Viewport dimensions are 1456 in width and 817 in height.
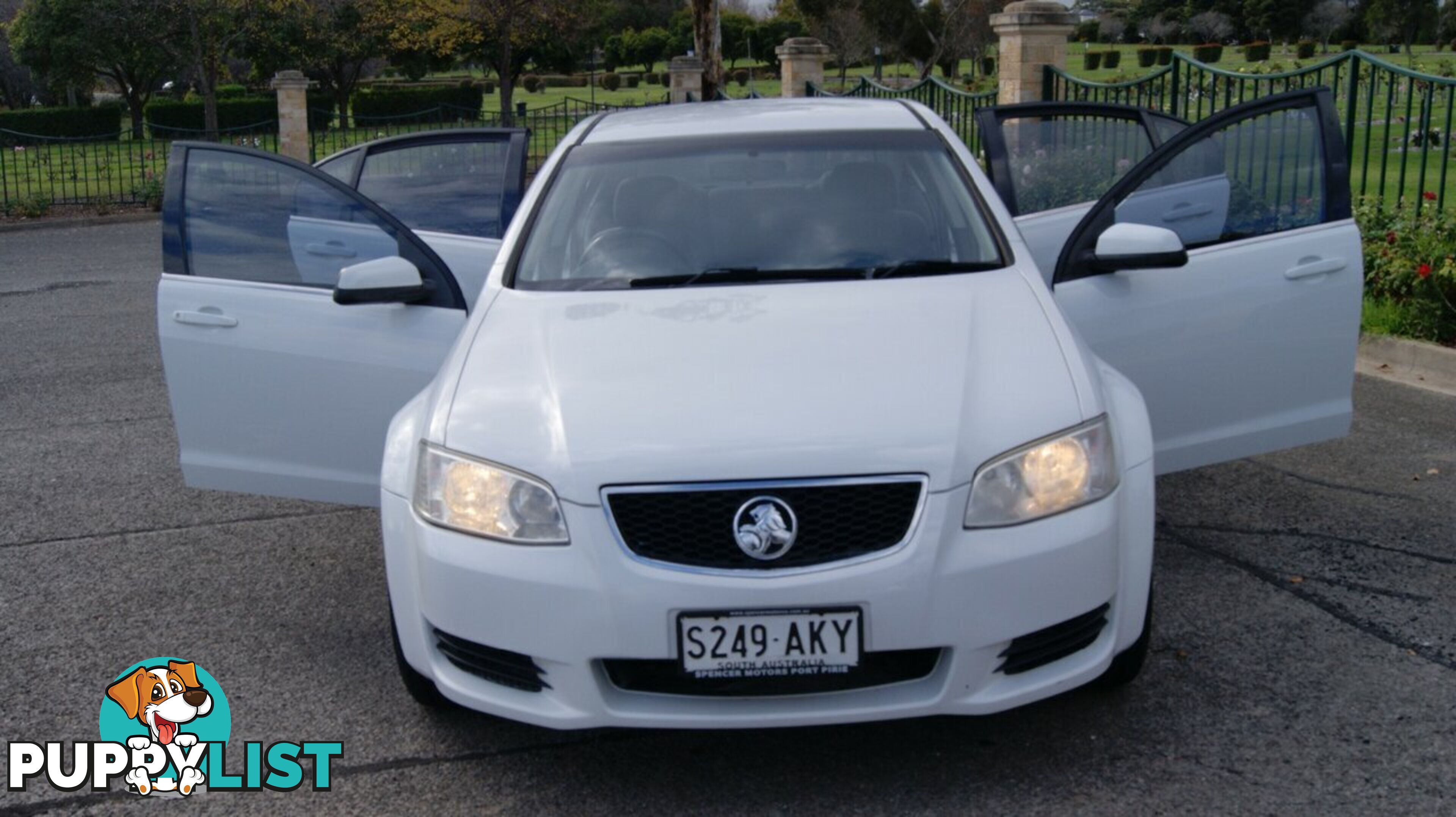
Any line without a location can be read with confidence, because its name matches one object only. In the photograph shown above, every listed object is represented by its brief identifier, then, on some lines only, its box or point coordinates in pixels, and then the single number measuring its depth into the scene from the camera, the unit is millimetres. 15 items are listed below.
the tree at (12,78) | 56688
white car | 3262
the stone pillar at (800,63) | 23578
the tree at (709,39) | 28422
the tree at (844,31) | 58375
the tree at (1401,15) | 65562
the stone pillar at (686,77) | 28594
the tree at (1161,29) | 79375
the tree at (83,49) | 47531
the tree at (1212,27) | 74875
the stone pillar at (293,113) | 26828
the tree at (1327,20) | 71750
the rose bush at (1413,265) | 8453
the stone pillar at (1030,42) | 14570
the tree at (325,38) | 50219
